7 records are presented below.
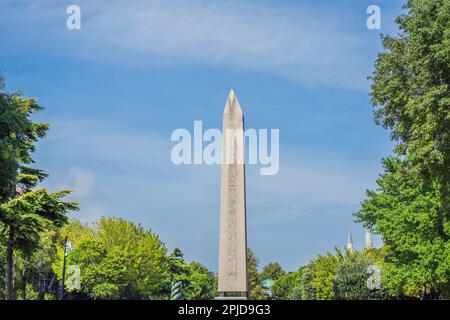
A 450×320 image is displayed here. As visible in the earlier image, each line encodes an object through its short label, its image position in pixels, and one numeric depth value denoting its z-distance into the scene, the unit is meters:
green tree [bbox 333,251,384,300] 71.31
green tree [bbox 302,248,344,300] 90.10
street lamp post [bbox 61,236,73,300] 47.28
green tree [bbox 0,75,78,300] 27.77
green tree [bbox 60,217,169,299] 66.44
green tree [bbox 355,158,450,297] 42.59
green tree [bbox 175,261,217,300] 108.31
